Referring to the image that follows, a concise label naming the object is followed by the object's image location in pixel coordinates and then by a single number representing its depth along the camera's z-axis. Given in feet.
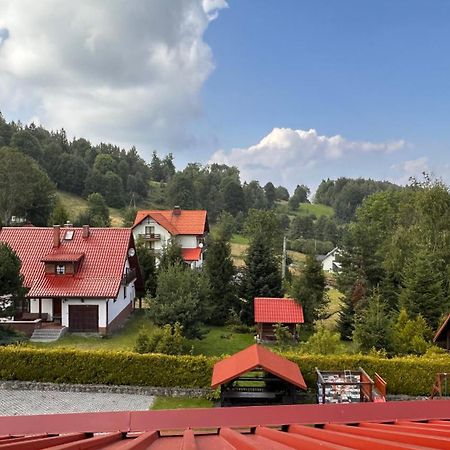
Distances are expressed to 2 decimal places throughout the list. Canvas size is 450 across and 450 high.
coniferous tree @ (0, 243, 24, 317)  73.46
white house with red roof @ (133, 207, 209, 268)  155.22
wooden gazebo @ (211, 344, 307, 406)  48.39
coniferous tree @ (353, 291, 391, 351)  70.44
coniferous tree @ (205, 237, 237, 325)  98.27
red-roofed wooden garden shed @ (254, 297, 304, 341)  85.97
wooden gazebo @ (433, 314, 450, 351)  60.44
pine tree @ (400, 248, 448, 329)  85.05
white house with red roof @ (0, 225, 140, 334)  81.41
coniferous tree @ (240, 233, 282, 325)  101.14
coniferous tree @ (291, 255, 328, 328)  91.09
